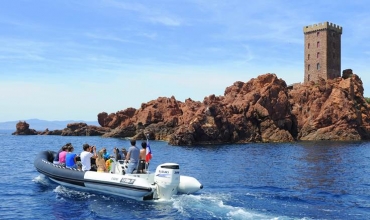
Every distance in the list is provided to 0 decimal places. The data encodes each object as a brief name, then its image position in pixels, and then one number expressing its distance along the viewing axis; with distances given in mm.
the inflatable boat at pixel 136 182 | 18562
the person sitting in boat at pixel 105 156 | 21703
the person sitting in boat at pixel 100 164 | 21266
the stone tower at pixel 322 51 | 95562
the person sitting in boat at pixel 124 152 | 21569
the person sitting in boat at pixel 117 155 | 20948
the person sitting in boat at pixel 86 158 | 21312
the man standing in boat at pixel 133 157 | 19672
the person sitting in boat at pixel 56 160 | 24502
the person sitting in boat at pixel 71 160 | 22359
